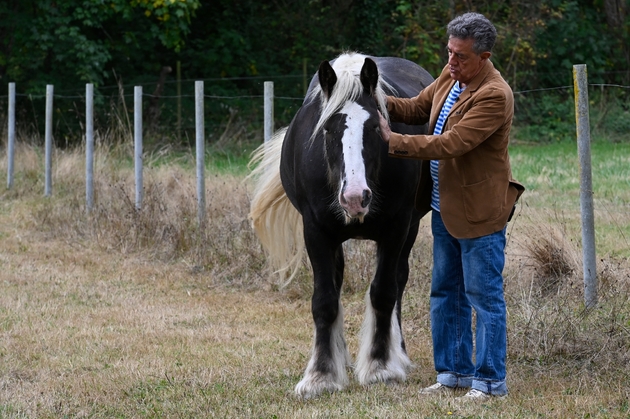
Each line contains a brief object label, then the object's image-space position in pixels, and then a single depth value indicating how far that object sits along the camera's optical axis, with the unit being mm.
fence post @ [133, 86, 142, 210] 20253
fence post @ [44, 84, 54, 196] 25604
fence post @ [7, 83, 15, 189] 27704
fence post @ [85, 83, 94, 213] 22821
